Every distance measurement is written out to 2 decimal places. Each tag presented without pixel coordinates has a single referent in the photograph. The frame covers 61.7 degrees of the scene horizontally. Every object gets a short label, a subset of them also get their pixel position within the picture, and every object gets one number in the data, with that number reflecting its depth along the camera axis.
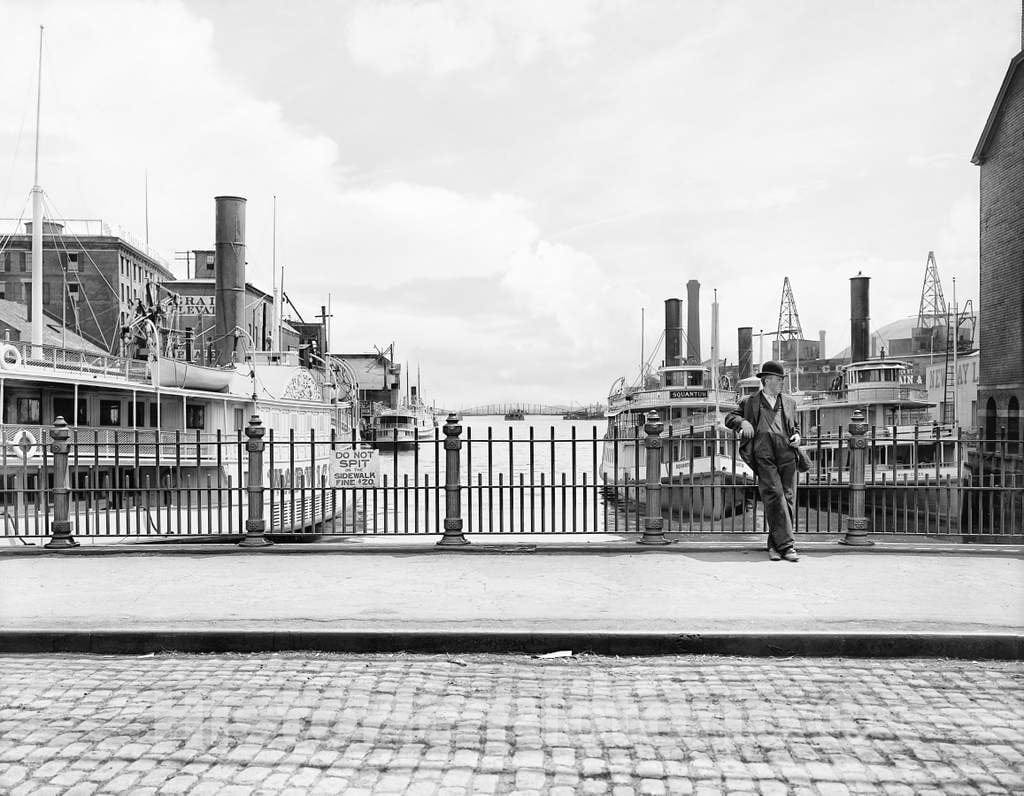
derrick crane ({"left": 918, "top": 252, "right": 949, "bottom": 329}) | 81.69
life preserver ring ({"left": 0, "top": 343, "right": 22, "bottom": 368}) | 22.01
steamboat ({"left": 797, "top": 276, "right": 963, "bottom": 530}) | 30.89
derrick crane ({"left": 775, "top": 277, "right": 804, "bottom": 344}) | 100.44
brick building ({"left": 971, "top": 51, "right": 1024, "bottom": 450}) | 26.28
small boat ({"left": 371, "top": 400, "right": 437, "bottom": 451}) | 88.88
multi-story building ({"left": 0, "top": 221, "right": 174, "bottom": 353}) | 67.50
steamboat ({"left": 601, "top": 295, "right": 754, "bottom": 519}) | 38.69
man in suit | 9.31
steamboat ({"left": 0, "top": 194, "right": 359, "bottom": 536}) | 22.61
